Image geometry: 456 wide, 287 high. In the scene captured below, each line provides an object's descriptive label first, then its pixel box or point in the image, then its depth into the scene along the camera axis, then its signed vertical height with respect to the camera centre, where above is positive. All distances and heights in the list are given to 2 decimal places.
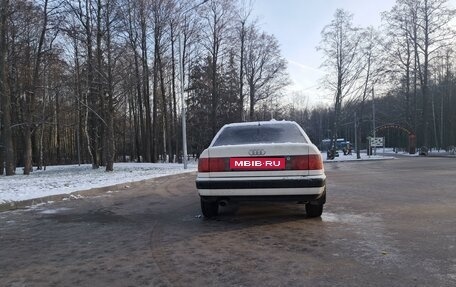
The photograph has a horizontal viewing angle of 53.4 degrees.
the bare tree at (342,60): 47.25 +9.58
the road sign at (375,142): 46.92 +0.87
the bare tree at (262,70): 47.09 +8.82
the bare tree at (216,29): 40.12 +11.38
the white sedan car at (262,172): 6.63 -0.28
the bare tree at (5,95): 22.07 +3.29
